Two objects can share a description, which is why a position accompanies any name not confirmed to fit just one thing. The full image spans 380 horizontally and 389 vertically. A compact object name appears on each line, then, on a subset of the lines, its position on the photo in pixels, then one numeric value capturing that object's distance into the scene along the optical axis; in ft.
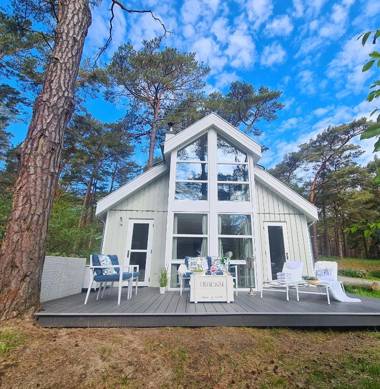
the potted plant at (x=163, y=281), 18.53
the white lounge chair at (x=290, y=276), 15.99
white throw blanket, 15.53
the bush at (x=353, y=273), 47.81
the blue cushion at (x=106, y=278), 13.97
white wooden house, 20.67
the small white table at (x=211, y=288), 14.62
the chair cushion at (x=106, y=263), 15.28
